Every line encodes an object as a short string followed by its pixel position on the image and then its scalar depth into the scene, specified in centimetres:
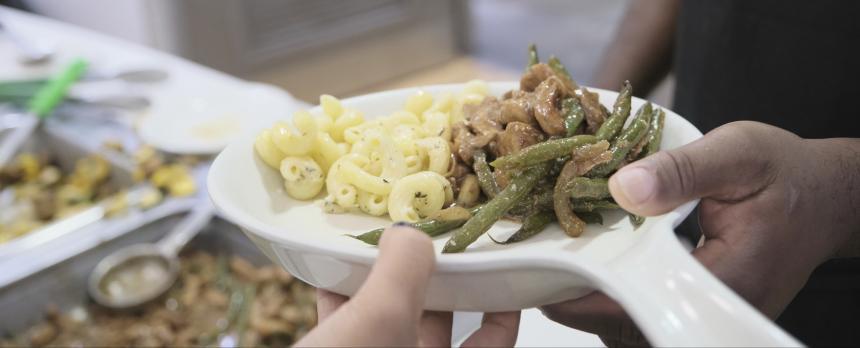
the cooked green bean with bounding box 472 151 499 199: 60
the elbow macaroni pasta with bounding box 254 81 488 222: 59
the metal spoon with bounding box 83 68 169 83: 132
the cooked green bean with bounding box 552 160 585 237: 56
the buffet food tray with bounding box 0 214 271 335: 88
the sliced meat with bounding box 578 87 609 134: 61
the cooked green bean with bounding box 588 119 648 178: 58
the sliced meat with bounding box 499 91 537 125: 61
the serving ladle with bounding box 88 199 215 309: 89
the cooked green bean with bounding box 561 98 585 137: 60
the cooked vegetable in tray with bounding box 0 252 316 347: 86
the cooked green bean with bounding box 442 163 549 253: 55
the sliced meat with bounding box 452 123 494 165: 61
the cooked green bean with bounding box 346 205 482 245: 57
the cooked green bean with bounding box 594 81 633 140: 60
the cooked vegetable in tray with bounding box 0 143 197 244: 102
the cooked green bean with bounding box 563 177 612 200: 56
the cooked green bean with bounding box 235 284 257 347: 87
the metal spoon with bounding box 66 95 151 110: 124
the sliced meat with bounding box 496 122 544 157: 60
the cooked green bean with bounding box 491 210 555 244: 57
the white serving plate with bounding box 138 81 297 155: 110
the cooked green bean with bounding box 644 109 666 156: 61
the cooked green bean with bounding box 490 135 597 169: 58
